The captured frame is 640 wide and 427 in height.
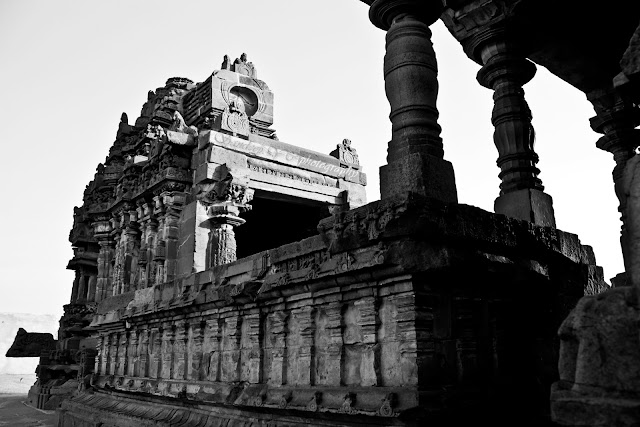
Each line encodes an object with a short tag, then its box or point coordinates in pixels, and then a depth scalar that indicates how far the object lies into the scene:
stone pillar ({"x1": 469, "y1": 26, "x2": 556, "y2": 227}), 5.19
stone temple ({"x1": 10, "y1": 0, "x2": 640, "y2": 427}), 3.52
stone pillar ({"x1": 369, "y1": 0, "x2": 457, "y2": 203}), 4.34
